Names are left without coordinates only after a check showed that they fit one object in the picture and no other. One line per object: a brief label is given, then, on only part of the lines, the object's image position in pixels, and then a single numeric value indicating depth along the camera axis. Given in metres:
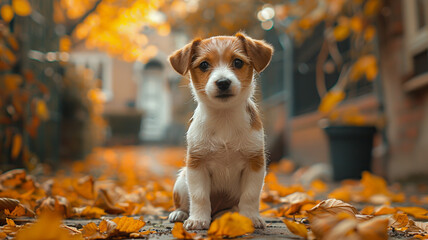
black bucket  1.71
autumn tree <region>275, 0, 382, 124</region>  1.70
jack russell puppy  0.78
